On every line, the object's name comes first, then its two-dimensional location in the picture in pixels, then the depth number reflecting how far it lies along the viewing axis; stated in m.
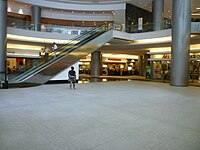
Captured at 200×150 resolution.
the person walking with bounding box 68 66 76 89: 12.23
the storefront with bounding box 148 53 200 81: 19.75
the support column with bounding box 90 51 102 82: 27.48
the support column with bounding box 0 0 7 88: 15.43
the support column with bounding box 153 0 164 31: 23.64
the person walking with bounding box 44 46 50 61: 15.31
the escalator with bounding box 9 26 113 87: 13.03
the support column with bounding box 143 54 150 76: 28.46
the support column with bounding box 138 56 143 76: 33.03
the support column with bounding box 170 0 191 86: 14.36
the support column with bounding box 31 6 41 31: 25.97
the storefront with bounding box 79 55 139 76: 33.41
